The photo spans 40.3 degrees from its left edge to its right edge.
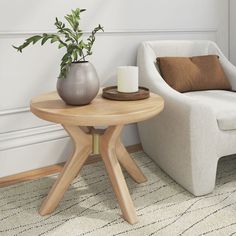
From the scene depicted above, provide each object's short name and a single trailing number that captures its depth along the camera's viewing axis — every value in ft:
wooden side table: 4.31
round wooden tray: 5.02
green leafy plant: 4.54
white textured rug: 4.67
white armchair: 5.18
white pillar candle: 5.09
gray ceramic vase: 4.64
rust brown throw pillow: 6.89
